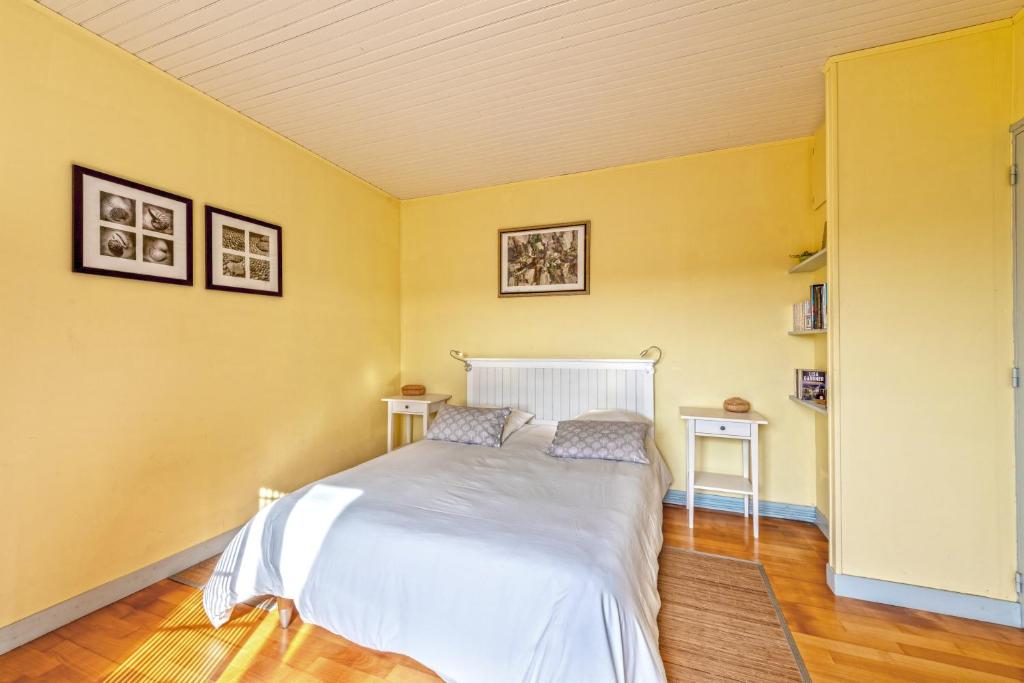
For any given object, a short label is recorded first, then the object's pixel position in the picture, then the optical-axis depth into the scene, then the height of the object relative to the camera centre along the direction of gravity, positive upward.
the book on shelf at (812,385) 2.61 -0.30
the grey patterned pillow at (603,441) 2.51 -0.65
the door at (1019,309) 1.75 +0.13
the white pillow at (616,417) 3.01 -0.58
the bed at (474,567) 1.25 -0.82
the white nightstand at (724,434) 2.63 -0.63
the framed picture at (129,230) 1.86 +0.57
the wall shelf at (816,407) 2.30 -0.40
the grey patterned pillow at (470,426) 2.86 -0.62
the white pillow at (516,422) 3.05 -0.65
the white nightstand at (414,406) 3.49 -0.58
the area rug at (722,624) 1.55 -1.27
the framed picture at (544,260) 3.42 +0.71
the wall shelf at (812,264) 2.36 +0.48
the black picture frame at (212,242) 2.38 +0.59
